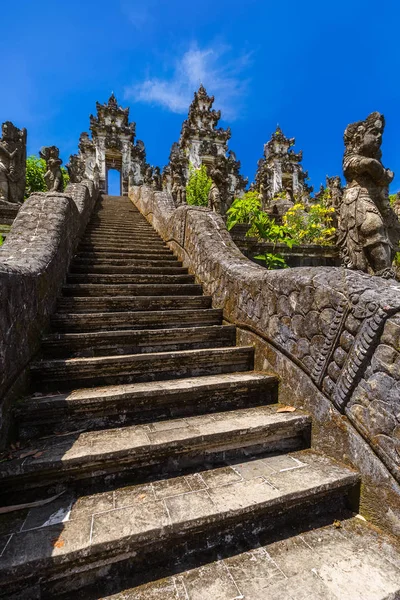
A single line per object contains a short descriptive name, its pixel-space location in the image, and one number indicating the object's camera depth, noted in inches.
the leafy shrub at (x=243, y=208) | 278.8
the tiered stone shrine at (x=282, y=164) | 1378.0
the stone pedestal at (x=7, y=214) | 284.1
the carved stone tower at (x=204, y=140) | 1240.8
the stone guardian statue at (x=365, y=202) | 131.0
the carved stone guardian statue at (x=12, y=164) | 345.4
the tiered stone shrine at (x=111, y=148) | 1123.3
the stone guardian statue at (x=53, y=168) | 417.1
